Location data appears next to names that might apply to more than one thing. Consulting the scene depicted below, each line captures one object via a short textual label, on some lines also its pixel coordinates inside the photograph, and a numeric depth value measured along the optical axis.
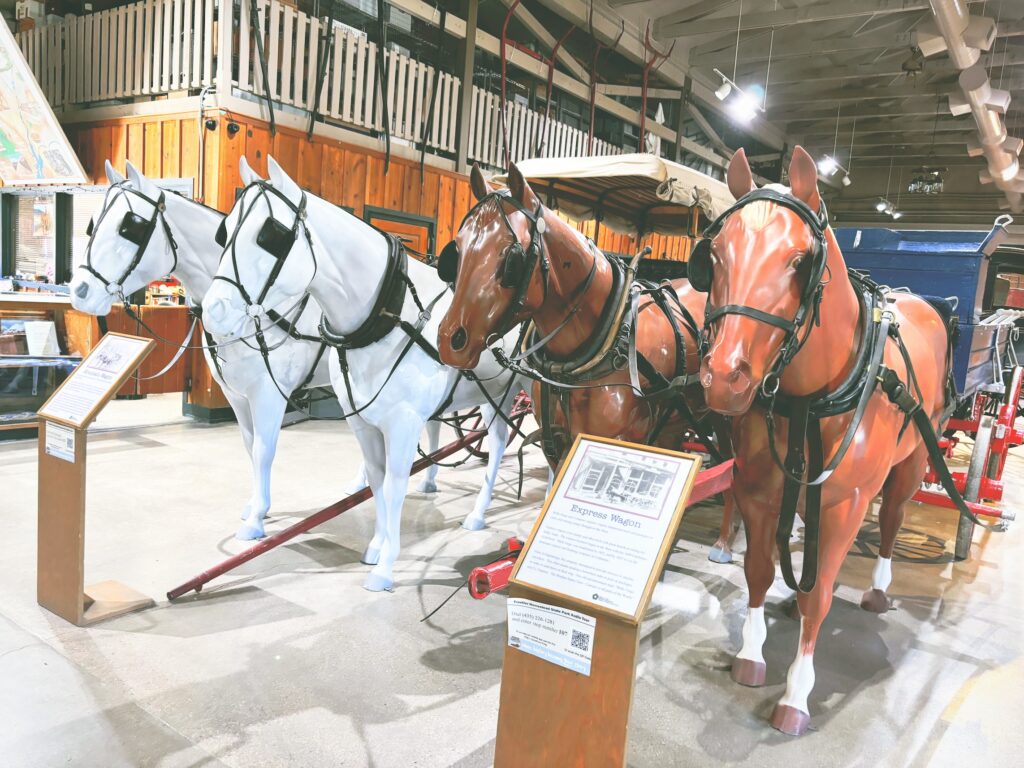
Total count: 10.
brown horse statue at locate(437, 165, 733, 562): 2.28
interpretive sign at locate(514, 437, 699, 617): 1.31
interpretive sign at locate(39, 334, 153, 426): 2.78
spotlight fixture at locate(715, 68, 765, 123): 8.73
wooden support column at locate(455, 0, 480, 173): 9.01
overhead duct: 7.48
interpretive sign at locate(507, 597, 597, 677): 1.34
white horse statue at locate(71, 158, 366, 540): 3.89
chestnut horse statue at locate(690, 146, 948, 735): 1.70
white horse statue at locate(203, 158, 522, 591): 3.00
